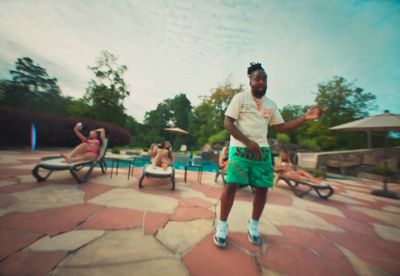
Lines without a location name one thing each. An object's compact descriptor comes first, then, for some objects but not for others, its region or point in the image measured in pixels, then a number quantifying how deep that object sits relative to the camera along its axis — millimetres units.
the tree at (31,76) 22156
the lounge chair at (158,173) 3370
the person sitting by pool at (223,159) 4246
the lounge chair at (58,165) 3032
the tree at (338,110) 11156
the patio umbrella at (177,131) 8797
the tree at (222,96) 19505
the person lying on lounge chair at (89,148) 3615
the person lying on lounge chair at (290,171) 3999
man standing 1553
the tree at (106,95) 20438
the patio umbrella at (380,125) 4439
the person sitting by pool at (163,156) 4107
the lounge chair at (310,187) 3633
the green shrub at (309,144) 11914
